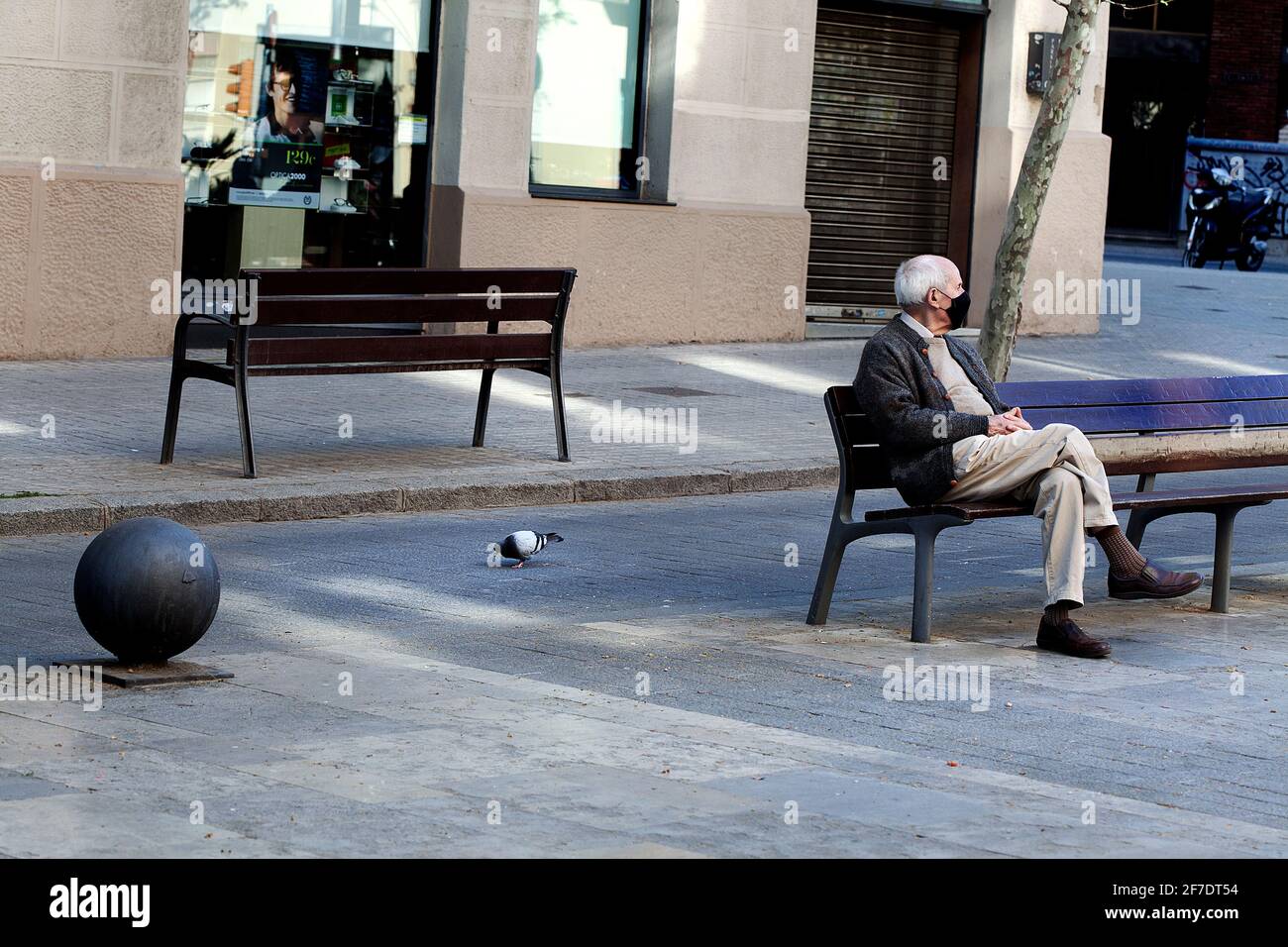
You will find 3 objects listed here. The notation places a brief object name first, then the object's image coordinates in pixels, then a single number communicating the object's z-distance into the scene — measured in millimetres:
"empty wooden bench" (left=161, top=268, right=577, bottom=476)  10977
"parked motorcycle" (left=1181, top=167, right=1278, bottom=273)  34094
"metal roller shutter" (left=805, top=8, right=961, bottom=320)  20109
